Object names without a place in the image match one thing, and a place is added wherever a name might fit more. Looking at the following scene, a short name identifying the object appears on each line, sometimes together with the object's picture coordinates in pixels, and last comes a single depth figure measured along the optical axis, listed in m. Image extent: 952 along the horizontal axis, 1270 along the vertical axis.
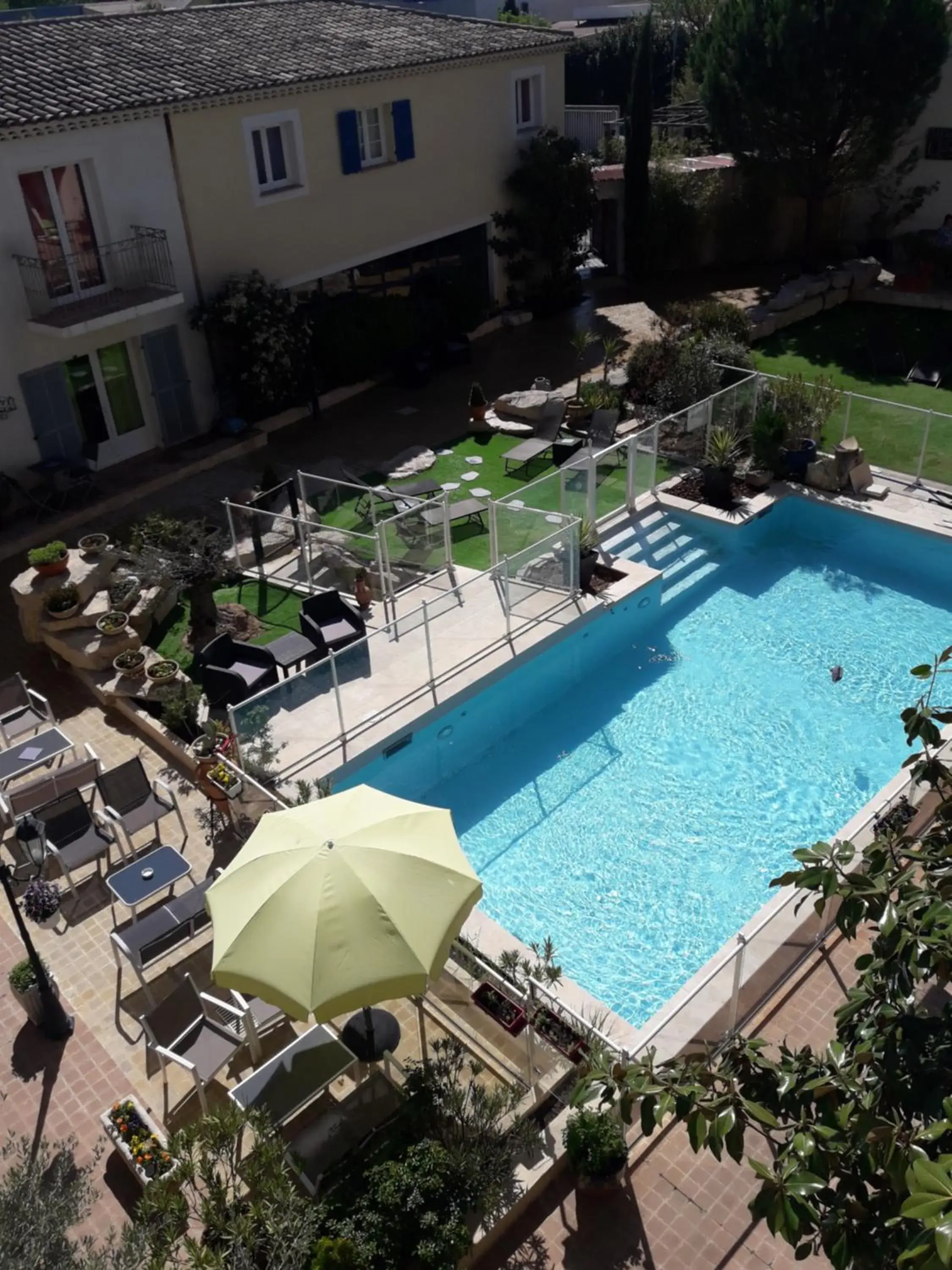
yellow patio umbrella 7.51
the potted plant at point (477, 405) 20.70
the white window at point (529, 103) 25.88
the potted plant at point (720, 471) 17.52
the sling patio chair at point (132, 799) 11.04
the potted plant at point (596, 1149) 7.82
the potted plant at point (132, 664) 13.41
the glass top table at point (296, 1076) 8.22
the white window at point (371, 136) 22.45
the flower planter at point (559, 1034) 8.61
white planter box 7.96
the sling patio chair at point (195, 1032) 8.52
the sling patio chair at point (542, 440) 18.75
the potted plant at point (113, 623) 13.86
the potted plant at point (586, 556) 15.14
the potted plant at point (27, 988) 9.23
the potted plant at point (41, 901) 9.79
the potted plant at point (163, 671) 13.25
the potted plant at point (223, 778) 11.30
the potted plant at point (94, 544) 15.20
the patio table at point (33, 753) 11.87
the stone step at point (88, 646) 13.89
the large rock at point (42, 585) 14.39
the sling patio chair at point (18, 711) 12.69
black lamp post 8.49
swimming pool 11.20
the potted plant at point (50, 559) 14.43
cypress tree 26.66
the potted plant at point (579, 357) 20.44
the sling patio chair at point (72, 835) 10.61
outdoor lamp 10.09
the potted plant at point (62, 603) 14.19
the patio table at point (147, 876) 10.07
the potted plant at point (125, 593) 14.57
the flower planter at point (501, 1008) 8.83
